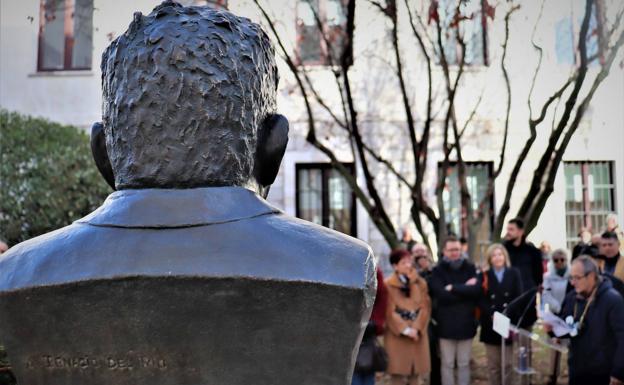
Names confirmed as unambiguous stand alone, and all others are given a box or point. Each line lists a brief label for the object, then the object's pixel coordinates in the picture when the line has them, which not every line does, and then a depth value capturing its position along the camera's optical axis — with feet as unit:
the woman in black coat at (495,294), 21.32
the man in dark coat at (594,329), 15.56
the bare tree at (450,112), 28.19
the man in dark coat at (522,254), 24.16
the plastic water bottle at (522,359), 22.17
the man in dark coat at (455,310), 20.70
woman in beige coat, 19.95
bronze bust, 4.91
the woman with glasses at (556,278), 23.40
